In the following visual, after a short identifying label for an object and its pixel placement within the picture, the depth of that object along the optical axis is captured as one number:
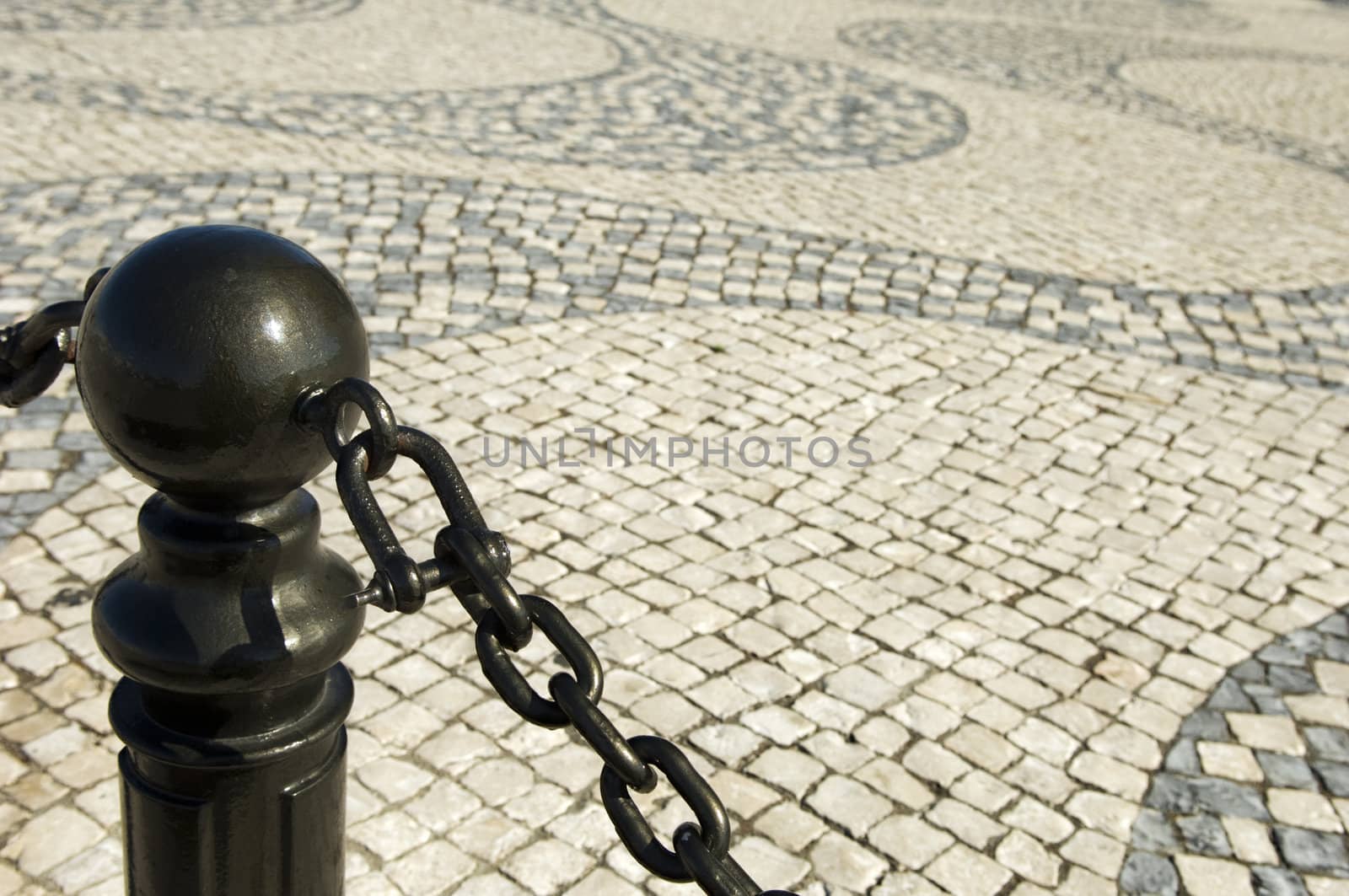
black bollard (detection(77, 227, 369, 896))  1.51
